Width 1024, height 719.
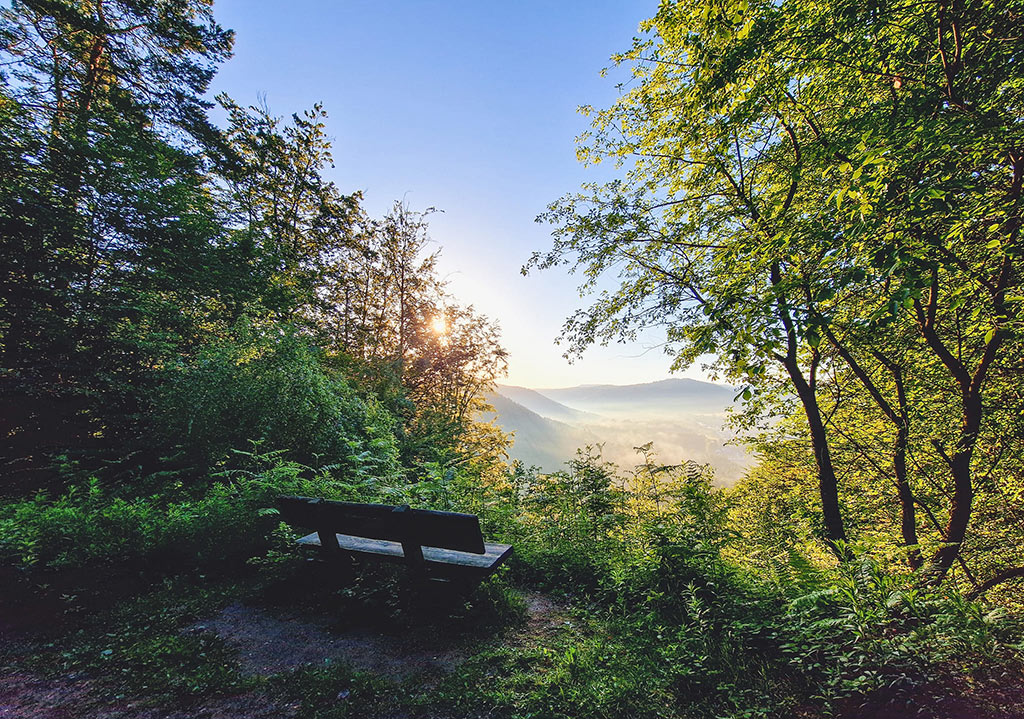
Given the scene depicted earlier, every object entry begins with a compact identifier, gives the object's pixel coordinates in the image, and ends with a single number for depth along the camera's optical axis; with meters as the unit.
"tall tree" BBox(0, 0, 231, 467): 8.16
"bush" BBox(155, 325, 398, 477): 7.66
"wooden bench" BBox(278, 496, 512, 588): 3.53
